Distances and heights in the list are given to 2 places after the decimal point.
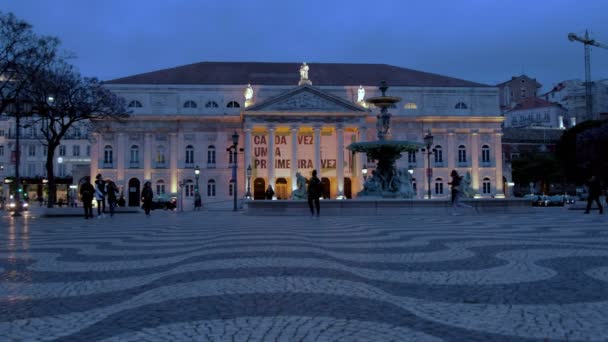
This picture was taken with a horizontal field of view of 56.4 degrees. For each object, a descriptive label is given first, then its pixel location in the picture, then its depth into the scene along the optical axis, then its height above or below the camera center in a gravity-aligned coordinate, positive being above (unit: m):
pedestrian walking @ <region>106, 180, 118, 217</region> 22.48 +0.02
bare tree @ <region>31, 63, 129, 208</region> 23.72 +4.29
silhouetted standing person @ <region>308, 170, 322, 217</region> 18.50 +0.04
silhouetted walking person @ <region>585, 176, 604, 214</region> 19.59 -0.11
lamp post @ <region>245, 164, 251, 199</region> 45.41 +1.13
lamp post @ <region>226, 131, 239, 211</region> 33.53 +3.13
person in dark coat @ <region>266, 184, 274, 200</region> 35.07 -0.06
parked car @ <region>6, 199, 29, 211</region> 31.10 -0.64
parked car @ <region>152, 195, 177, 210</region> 48.47 -0.85
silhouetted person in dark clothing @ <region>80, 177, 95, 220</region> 20.03 +0.04
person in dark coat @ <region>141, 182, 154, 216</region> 24.36 -0.13
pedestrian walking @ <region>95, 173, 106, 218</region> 21.50 +0.15
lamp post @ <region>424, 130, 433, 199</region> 33.28 +2.95
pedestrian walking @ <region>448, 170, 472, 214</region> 21.42 -0.27
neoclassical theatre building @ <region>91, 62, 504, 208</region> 54.41 +6.15
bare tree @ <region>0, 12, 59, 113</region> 20.12 +5.09
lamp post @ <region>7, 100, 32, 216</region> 24.72 +1.60
